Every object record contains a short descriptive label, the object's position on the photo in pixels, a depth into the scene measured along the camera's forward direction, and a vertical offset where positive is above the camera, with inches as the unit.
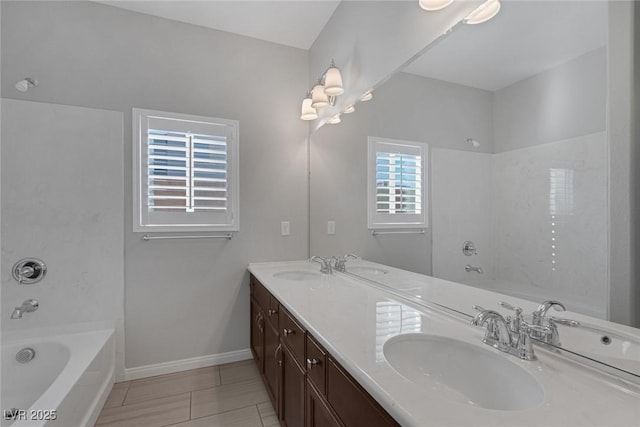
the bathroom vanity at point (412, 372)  26.8 -17.5
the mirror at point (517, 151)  33.2 +8.4
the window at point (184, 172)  93.0 +13.7
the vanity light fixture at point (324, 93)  85.8 +37.1
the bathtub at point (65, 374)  62.2 -38.4
